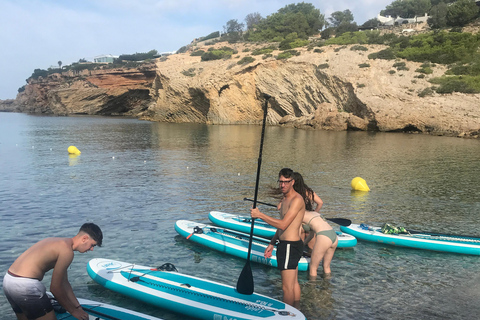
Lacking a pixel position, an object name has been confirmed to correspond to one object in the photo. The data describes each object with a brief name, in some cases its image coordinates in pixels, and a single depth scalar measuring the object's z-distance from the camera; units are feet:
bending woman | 26.03
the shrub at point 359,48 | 168.47
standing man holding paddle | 20.31
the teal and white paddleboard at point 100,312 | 19.51
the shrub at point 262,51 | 194.29
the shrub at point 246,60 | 181.94
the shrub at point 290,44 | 194.72
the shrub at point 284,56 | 172.83
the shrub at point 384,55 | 160.00
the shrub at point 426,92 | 134.71
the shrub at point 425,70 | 147.13
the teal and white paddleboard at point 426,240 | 32.40
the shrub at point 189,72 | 192.54
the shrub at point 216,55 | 209.33
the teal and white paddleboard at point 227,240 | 30.09
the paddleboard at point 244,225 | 33.53
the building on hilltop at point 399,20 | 277.19
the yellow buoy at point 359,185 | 54.39
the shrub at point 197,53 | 224.33
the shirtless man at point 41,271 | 16.62
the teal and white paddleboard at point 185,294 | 20.88
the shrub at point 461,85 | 130.72
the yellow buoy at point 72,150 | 82.94
